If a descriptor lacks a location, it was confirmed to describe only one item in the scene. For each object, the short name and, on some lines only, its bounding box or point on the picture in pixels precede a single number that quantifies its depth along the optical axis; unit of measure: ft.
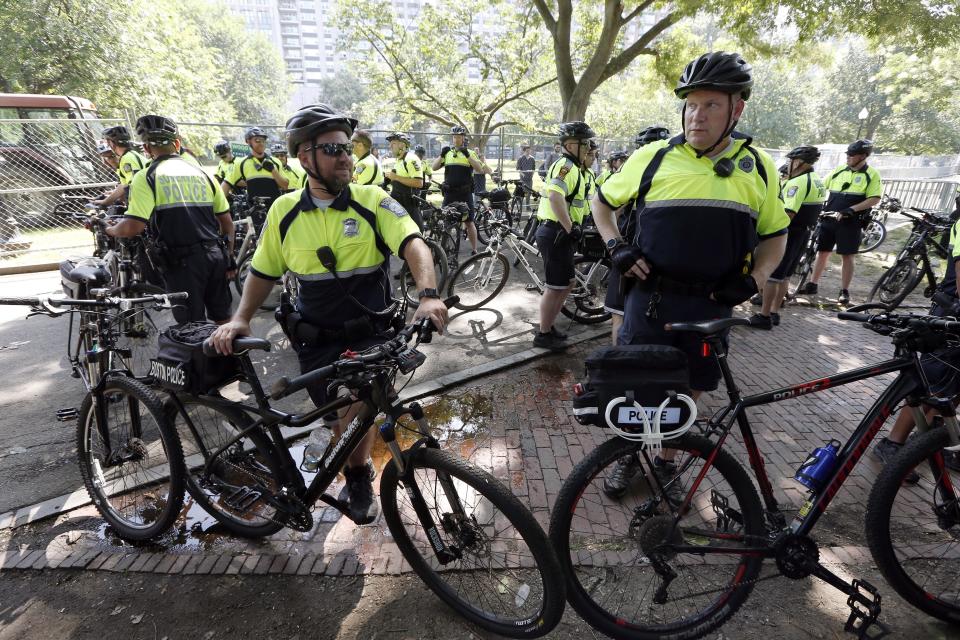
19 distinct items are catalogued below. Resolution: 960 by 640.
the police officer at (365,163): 23.29
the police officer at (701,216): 8.14
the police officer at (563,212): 15.84
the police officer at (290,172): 27.61
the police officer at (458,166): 29.94
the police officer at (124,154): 23.94
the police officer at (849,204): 22.34
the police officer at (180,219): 13.05
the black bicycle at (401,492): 6.56
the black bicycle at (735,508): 6.81
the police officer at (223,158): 30.96
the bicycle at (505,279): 19.71
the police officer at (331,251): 7.88
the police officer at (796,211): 19.76
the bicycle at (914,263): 22.17
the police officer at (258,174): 26.86
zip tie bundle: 6.40
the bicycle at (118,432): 8.56
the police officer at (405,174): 25.85
